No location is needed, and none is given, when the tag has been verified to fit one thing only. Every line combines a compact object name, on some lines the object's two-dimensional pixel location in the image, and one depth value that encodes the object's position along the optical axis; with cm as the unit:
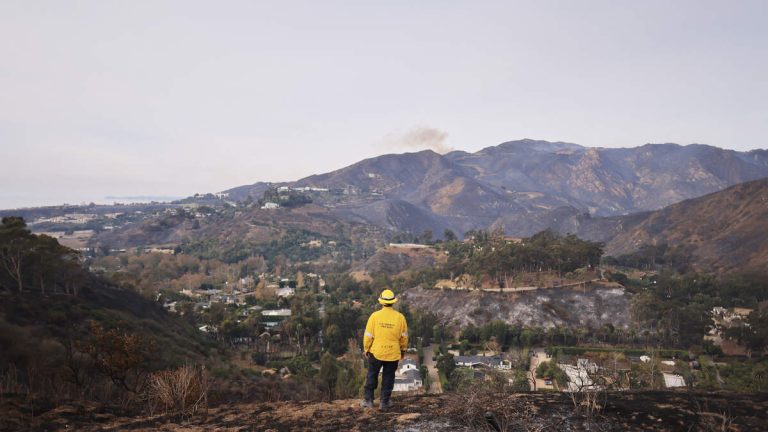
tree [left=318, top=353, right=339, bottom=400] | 2822
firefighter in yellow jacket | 694
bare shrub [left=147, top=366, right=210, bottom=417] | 772
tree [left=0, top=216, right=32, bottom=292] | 3081
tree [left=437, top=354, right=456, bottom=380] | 3371
